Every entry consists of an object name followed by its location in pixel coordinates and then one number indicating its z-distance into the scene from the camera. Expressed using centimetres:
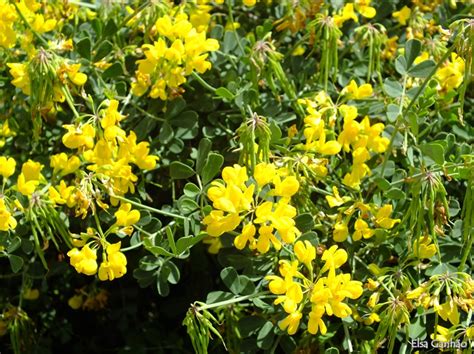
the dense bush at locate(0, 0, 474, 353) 40
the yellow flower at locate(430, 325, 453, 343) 41
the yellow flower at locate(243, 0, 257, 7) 47
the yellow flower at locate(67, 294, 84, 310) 52
